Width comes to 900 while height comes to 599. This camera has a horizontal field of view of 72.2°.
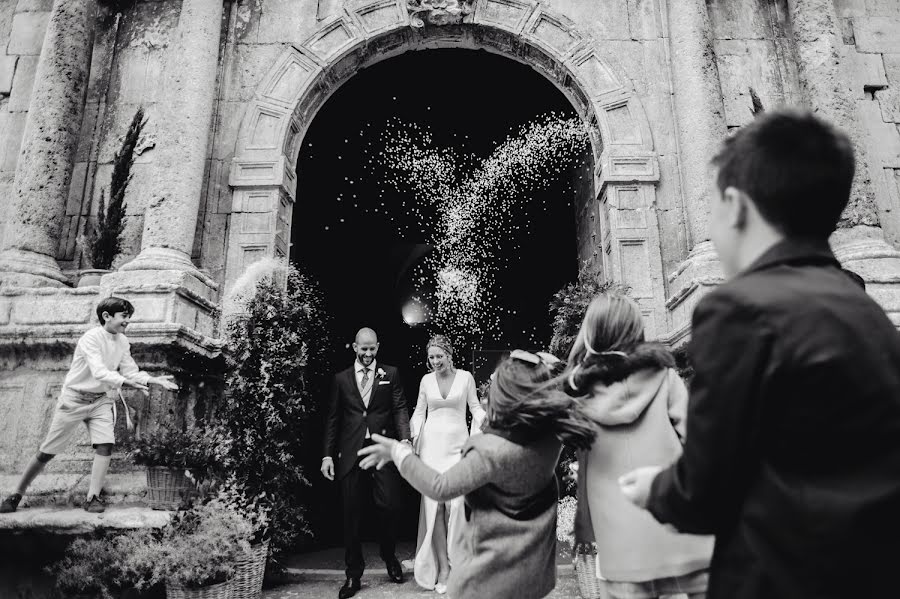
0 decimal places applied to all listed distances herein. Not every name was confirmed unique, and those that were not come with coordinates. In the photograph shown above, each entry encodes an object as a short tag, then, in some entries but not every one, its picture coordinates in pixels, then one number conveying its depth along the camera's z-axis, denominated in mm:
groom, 5395
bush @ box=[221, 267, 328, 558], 5348
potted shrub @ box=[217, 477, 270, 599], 4582
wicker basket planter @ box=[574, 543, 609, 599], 4492
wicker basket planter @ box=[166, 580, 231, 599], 4207
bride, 5090
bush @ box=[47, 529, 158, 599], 4207
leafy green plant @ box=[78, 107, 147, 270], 6605
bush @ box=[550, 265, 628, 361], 5965
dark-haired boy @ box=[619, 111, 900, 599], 1021
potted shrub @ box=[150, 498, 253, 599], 4195
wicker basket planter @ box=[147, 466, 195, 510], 4785
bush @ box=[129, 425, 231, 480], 4773
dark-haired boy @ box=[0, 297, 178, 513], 4840
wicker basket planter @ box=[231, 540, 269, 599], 4551
